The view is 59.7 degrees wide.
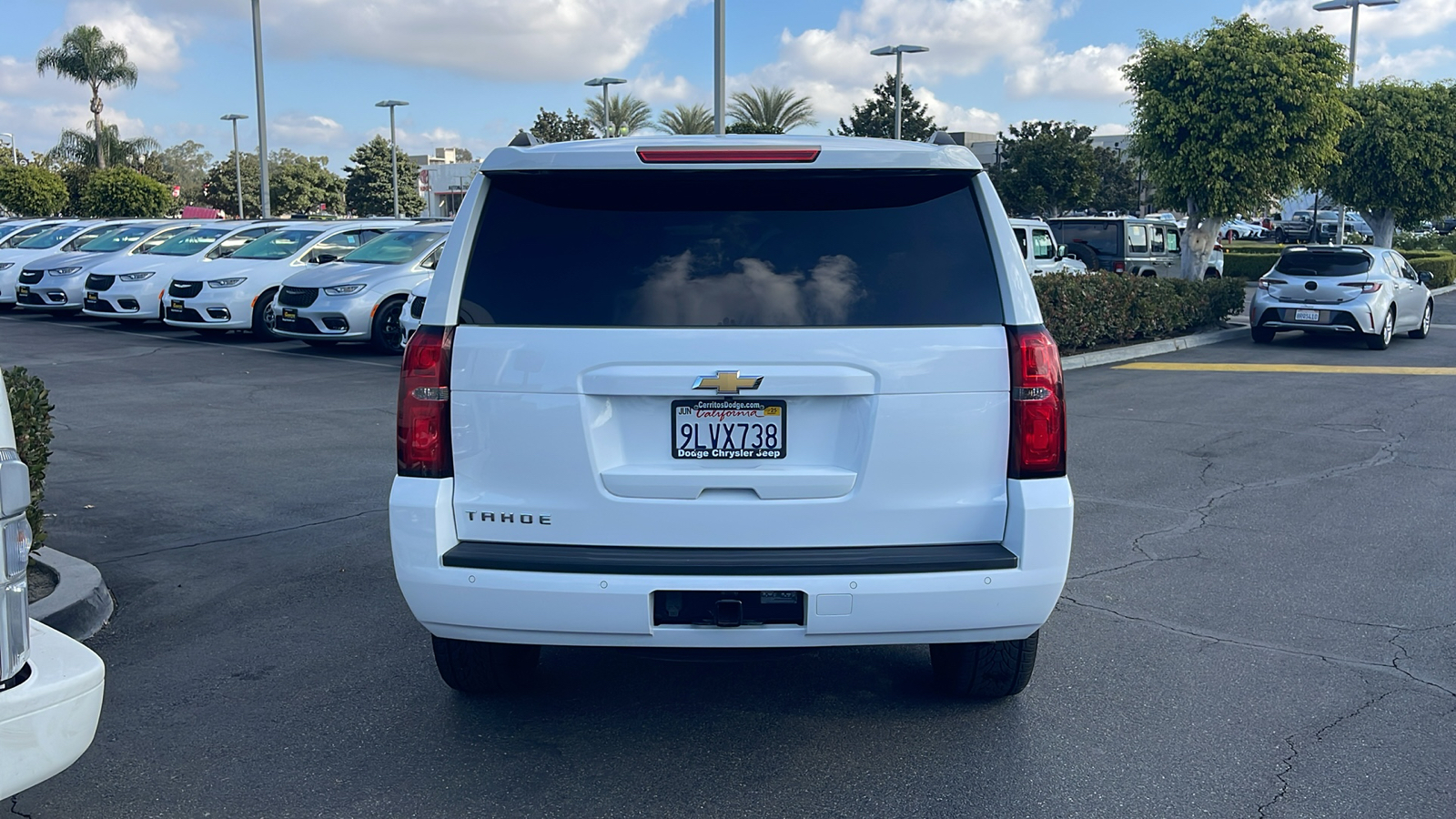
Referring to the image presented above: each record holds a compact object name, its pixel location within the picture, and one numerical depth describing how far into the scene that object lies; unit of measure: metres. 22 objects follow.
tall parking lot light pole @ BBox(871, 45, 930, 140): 32.06
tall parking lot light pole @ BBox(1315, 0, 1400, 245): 28.23
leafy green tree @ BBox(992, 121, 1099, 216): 47.03
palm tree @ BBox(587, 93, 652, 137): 50.75
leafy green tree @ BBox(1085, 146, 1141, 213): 58.19
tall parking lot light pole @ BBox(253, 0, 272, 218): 28.94
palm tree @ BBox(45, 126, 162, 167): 57.25
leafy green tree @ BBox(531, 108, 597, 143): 57.81
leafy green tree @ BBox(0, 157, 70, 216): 48.50
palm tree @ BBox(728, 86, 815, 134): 44.75
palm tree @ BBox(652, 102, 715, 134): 44.21
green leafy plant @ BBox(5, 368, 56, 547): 5.54
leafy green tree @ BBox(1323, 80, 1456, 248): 27.73
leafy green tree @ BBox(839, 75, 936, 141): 46.06
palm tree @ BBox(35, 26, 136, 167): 54.34
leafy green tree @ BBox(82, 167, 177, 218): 43.12
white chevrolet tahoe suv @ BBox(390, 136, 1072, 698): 3.70
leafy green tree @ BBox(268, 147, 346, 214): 82.44
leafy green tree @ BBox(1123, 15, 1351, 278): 19.72
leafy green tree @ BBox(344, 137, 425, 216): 78.94
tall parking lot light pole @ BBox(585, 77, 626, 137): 37.68
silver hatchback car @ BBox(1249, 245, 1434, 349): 17.66
